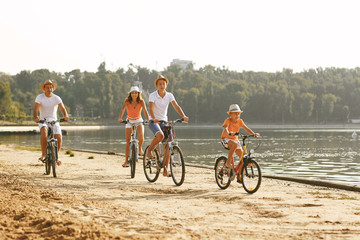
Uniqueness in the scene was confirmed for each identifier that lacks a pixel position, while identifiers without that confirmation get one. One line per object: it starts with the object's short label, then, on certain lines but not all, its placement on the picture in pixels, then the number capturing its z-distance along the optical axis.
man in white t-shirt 18.46
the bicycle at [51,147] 18.10
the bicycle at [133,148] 18.00
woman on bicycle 18.21
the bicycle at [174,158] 15.74
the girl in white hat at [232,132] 14.63
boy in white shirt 16.30
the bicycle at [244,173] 14.23
